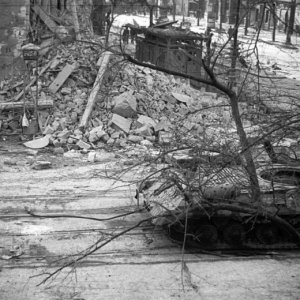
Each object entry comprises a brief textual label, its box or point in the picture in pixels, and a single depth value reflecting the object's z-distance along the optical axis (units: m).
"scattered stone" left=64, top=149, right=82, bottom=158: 16.33
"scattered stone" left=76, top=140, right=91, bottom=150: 16.86
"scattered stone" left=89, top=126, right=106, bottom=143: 17.20
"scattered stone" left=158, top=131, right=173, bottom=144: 16.68
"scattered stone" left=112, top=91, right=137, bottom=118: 18.33
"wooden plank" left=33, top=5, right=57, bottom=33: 20.61
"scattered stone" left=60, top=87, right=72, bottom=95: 18.98
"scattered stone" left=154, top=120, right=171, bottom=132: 18.02
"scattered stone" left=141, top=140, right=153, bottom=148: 17.25
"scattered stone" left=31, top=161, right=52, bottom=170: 15.34
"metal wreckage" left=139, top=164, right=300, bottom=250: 8.80
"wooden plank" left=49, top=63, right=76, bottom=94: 18.92
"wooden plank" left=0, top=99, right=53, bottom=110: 17.88
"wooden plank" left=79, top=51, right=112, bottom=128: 17.73
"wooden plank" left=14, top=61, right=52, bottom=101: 18.53
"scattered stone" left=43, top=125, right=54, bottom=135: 17.50
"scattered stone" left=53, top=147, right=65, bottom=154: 16.52
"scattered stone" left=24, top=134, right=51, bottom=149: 16.86
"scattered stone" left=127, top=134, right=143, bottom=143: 17.47
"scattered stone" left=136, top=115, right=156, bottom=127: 18.25
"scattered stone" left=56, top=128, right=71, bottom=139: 17.20
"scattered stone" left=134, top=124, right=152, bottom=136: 17.84
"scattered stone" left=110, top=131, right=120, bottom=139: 17.50
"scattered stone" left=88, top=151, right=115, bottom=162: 16.10
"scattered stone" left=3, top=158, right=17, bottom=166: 15.58
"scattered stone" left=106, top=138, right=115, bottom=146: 17.25
